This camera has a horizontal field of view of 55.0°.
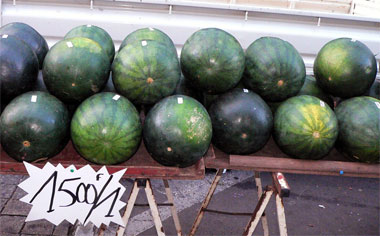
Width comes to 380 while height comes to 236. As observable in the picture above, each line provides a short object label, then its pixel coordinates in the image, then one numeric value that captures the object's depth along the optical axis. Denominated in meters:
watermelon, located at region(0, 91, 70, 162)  2.10
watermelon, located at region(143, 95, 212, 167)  2.11
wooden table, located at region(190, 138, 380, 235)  2.32
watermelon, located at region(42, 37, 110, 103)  2.22
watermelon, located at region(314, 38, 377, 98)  2.67
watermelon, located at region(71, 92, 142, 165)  2.09
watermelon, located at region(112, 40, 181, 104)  2.25
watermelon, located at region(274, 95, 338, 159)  2.34
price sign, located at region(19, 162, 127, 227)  2.09
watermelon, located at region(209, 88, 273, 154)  2.39
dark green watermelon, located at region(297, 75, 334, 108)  2.85
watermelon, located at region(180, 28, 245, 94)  2.40
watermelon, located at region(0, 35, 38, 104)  2.22
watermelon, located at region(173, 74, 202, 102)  2.59
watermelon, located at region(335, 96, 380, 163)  2.39
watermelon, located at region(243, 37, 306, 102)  2.53
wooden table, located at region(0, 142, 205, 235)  2.13
